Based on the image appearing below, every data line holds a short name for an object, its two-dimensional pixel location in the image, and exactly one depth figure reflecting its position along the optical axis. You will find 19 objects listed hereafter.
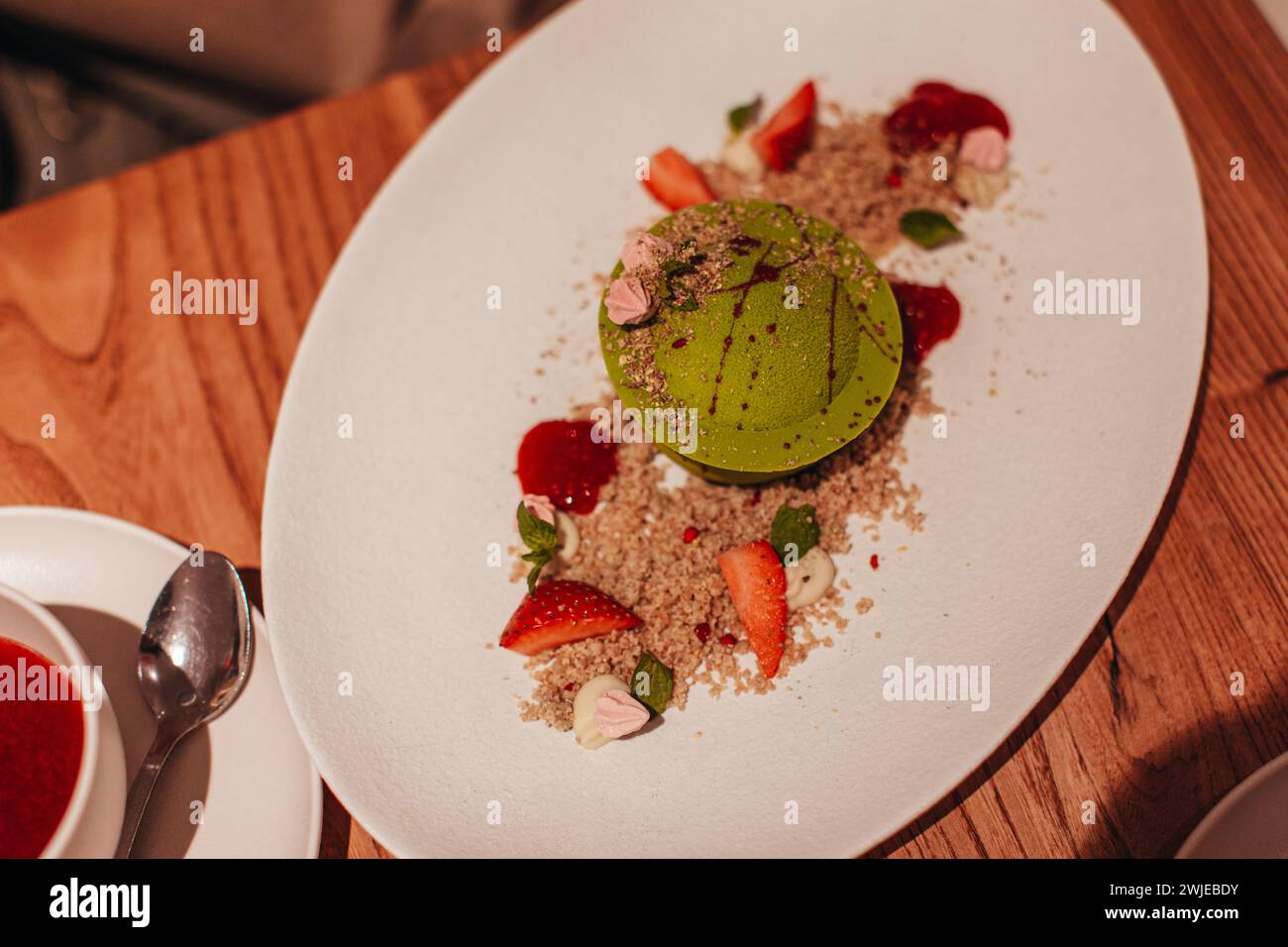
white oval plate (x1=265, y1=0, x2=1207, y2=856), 0.39
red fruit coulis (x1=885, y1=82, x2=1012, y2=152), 0.47
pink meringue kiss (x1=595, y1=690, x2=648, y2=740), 0.39
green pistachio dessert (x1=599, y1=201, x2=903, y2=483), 0.41
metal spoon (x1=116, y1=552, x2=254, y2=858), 0.38
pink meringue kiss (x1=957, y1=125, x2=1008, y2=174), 0.46
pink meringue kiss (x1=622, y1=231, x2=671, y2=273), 0.42
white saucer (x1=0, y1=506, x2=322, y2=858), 0.37
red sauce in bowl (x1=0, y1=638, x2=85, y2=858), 0.35
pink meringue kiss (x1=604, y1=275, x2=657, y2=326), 0.41
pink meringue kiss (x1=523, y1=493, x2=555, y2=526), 0.42
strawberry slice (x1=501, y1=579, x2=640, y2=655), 0.40
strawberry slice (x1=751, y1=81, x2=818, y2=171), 0.47
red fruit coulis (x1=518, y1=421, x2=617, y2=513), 0.43
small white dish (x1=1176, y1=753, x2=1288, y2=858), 0.36
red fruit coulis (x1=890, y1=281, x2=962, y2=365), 0.45
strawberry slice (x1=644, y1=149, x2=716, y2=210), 0.48
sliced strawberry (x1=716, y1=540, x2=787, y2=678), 0.41
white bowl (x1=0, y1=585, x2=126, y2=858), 0.34
